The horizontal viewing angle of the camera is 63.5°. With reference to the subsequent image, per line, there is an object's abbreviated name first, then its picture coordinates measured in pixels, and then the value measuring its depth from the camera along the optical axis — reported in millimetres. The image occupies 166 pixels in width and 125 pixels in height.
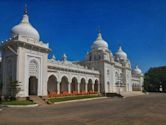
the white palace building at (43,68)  19698
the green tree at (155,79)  51929
